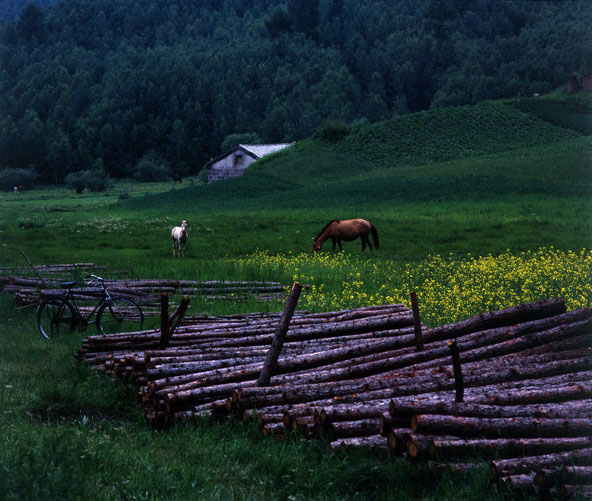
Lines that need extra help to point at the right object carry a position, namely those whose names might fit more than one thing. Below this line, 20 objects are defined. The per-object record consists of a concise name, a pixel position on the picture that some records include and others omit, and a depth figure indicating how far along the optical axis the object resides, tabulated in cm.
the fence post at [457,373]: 1391
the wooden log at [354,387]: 1619
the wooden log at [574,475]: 1184
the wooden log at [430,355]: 1734
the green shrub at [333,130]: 18162
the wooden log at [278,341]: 1720
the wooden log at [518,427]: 1323
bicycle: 2905
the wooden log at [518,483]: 1195
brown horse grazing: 5786
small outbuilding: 19825
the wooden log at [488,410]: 1337
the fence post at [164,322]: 2078
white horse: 5503
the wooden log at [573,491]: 1145
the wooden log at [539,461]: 1224
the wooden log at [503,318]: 1847
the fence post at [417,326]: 1758
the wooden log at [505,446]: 1302
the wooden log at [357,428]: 1430
